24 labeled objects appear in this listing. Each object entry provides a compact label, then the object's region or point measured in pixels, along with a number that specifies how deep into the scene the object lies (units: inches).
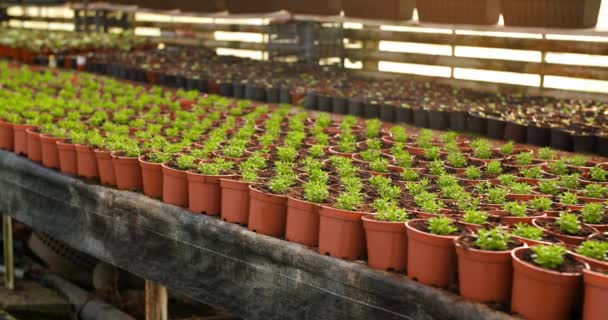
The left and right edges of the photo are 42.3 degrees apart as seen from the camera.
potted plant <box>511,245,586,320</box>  103.0
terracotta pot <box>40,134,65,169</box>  207.8
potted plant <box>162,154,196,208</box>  166.6
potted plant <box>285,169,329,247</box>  137.6
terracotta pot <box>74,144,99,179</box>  195.0
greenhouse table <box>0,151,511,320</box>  119.0
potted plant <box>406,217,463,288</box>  117.4
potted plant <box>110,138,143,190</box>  182.2
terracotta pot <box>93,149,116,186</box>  189.0
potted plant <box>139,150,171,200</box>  175.2
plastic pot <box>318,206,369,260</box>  130.3
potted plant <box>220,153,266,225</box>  152.9
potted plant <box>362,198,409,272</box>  124.3
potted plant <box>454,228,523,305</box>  110.3
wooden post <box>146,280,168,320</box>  165.6
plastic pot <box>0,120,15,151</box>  231.1
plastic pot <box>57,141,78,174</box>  200.7
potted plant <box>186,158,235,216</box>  159.8
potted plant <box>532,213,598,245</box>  120.3
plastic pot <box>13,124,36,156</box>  223.6
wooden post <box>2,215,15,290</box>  220.7
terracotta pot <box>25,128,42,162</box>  215.6
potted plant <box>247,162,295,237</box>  144.8
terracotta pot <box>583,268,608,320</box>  98.8
